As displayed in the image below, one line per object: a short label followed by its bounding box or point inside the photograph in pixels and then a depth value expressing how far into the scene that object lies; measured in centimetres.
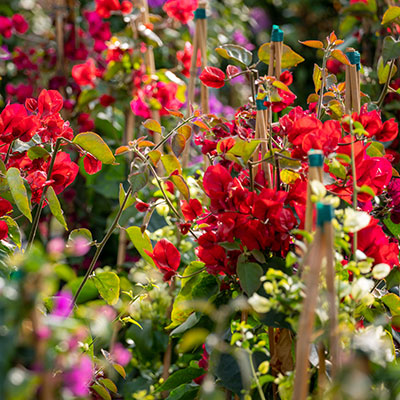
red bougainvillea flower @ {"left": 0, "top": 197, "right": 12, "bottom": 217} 283
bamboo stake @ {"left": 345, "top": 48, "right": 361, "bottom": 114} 295
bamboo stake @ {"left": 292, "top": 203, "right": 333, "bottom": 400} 258
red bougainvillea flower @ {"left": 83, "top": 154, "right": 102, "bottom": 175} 290
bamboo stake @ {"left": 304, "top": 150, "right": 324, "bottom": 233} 270
